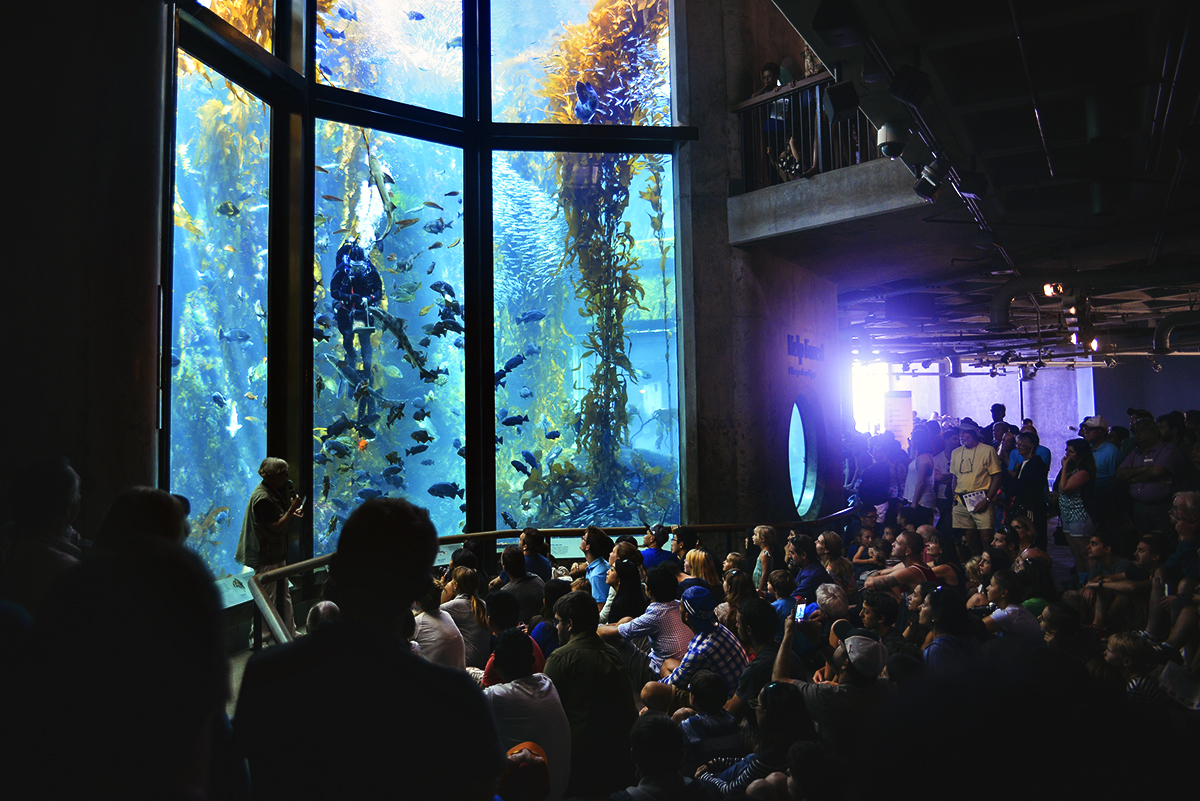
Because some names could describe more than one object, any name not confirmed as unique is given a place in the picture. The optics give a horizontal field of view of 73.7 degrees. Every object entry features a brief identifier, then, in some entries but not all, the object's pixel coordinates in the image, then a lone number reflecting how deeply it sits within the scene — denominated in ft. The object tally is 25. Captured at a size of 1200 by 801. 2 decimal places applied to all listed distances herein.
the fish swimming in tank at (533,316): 30.96
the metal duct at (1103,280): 37.24
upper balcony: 27.50
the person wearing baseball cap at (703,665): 13.05
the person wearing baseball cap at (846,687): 10.09
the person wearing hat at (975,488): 27.76
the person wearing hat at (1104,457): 25.20
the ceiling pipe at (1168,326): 47.88
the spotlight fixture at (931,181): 21.67
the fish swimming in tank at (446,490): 29.63
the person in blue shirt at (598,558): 20.45
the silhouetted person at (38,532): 7.95
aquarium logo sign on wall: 34.55
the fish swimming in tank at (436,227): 29.66
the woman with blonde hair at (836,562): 20.34
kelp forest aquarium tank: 24.29
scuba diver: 27.27
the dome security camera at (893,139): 19.90
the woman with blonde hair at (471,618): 16.21
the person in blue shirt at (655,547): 21.88
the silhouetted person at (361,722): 4.60
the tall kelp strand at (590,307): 30.94
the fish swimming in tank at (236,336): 23.35
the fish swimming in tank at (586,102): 31.86
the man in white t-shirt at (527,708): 10.44
